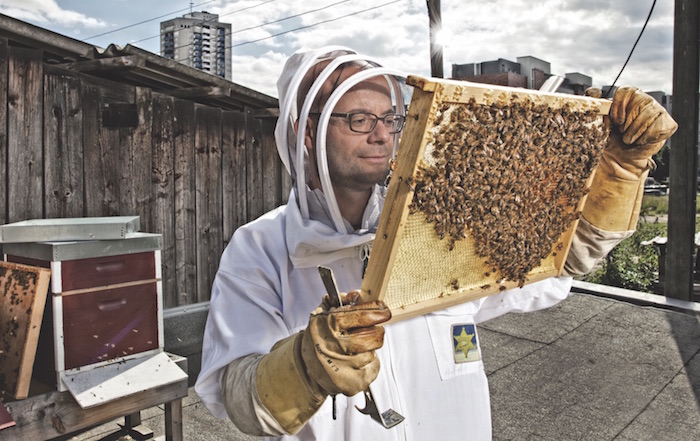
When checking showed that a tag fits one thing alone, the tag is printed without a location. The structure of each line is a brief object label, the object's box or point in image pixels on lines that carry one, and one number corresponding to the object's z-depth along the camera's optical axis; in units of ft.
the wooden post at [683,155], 21.59
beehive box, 8.47
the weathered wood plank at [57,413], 7.83
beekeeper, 5.05
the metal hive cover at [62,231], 8.64
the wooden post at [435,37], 23.27
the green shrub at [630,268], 25.99
